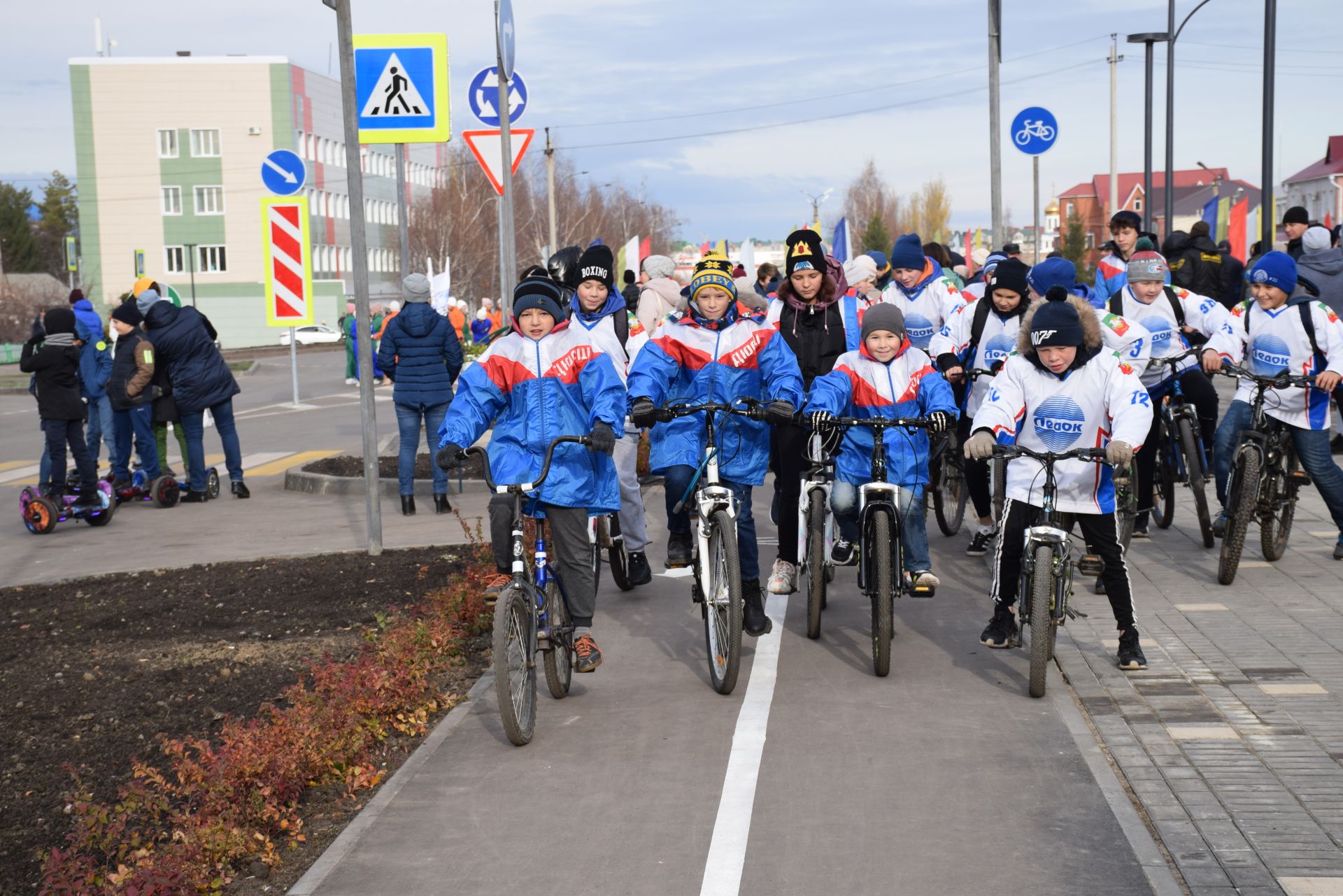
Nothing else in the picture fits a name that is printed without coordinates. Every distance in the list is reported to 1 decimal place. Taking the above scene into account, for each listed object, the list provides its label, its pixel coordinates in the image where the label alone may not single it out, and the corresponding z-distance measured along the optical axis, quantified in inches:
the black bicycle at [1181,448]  381.1
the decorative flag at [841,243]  777.6
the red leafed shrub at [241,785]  180.5
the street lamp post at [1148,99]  1194.0
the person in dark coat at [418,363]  498.3
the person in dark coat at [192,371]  553.6
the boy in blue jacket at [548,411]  252.5
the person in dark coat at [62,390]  515.8
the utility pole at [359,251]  378.6
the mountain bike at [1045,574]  256.5
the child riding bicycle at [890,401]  295.3
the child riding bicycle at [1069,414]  266.5
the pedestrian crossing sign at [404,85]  424.8
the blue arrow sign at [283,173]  758.5
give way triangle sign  493.4
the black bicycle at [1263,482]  345.4
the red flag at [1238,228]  992.9
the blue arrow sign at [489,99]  518.6
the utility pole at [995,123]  684.1
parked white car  3228.3
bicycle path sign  683.4
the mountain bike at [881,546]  274.2
